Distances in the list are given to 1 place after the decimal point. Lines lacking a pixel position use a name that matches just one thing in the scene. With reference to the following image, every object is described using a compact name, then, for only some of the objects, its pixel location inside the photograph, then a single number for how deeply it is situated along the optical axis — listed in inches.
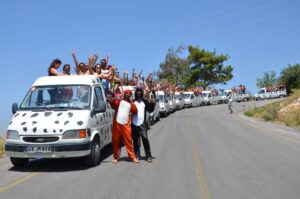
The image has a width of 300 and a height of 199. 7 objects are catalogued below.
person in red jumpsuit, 434.6
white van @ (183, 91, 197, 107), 2189.3
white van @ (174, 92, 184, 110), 1830.6
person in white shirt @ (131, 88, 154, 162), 440.1
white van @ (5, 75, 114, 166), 376.8
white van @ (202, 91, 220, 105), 2465.6
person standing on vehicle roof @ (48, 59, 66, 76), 482.0
